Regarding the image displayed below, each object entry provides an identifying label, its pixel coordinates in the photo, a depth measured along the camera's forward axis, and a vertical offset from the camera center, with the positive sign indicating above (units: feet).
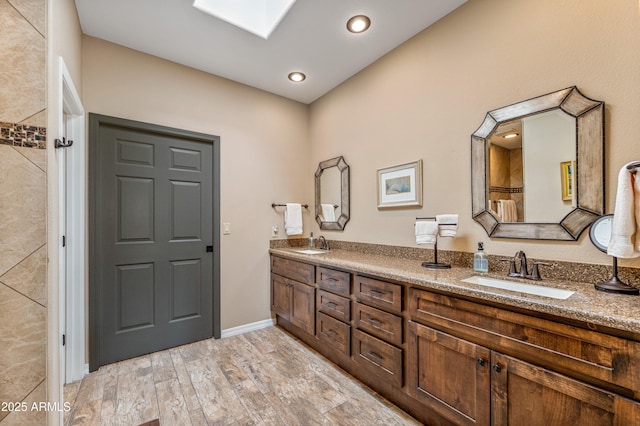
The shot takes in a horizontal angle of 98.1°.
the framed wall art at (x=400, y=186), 7.61 +0.81
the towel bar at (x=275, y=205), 10.81 +0.34
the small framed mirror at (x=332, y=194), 10.07 +0.76
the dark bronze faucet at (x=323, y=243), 10.46 -1.13
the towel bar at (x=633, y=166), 4.04 +0.69
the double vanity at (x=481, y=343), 3.32 -2.06
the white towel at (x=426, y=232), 6.52 -0.43
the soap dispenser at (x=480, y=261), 5.88 -1.02
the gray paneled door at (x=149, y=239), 7.77 -0.79
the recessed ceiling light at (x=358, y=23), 6.98 +4.92
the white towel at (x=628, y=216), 4.08 -0.04
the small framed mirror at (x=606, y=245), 4.18 -0.53
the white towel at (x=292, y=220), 10.87 -0.25
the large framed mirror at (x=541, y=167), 4.87 +0.91
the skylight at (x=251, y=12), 6.82 +5.19
